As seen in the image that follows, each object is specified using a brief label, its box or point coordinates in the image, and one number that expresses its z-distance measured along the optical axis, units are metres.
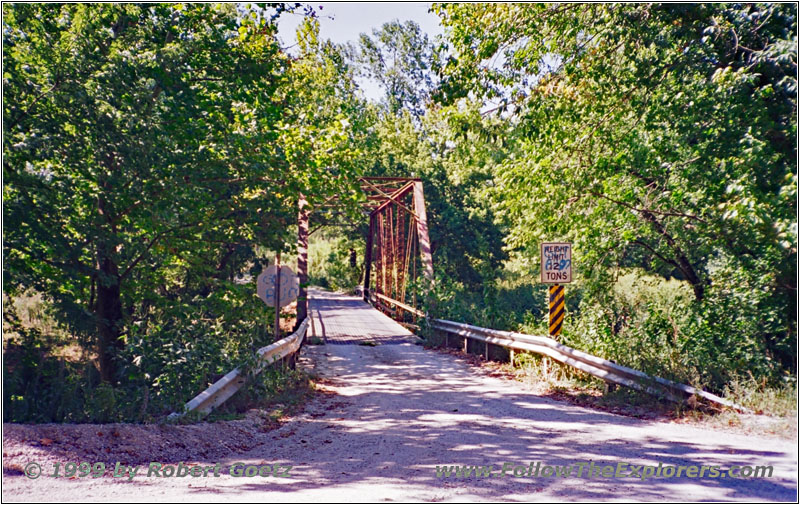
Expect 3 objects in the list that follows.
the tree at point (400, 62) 51.03
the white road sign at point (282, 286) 11.07
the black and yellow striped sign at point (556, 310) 11.63
